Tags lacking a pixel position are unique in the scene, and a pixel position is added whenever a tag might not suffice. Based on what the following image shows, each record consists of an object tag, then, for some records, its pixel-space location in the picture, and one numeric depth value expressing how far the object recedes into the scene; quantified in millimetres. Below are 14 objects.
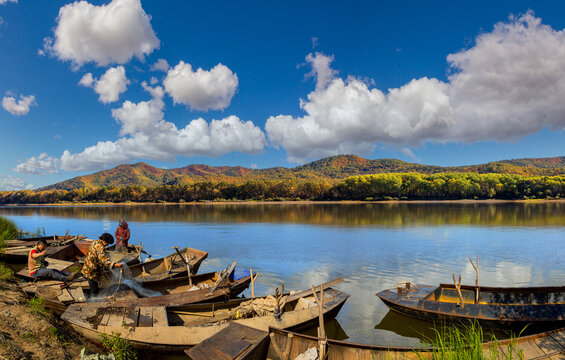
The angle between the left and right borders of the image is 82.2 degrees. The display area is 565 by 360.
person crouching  11500
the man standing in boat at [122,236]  22156
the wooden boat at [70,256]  17091
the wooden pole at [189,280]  14554
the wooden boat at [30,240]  22581
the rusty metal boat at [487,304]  10820
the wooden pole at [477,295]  12438
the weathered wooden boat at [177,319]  8977
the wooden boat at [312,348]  7418
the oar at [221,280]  12807
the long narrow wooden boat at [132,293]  11688
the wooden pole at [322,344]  7402
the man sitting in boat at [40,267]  13805
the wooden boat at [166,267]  17141
